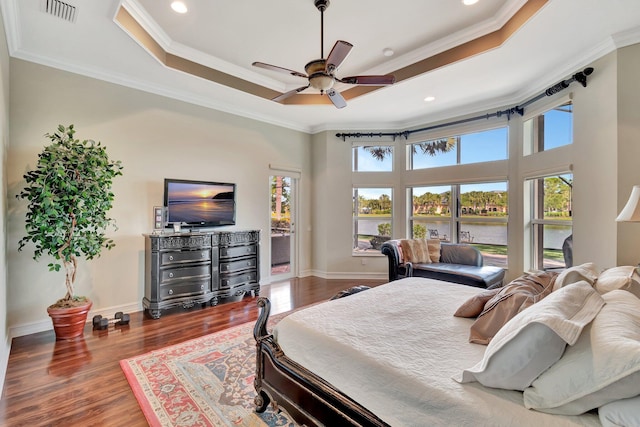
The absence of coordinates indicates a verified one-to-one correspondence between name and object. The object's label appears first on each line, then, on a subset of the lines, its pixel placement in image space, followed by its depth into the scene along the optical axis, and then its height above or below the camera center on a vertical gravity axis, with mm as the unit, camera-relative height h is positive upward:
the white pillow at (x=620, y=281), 1670 -404
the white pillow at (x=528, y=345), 1055 -496
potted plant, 2810 +73
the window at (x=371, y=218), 6004 -87
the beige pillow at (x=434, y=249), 4883 -599
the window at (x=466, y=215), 4836 -26
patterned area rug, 1906 -1317
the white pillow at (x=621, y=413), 850 -604
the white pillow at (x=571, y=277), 1738 -389
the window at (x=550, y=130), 3729 +1166
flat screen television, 4102 +178
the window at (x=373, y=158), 5996 +1153
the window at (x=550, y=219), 3842 -76
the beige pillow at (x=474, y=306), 1851 -591
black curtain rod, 3299 +1592
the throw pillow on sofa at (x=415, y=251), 4797 -618
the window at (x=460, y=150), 4859 +1164
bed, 1087 -696
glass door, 5836 -202
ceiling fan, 2510 +1273
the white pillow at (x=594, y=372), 884 -515
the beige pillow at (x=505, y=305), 1532 -507
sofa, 4066 -819
